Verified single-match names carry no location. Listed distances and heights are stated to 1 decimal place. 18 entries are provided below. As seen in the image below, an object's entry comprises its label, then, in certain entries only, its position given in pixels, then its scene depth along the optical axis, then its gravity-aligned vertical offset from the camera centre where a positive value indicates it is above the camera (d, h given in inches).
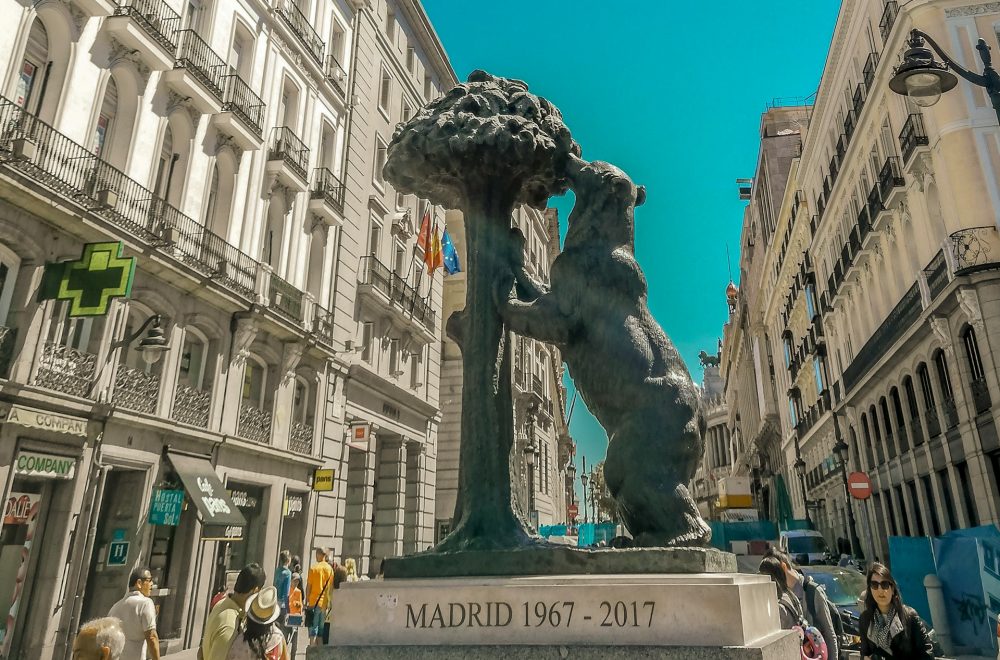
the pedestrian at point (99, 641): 156.3 -18.9
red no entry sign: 807.1 +78.6
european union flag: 968.3 +398.5
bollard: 452.1 -30.4
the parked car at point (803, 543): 1037.2 +19.2
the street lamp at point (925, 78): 389.7 +265.6
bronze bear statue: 158.4 +45.8
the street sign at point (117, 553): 533.0 +1.2
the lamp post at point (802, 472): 1707.3 +201.9
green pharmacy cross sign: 478.0 +183.0
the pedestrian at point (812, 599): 240.4 -14.9
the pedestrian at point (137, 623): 277.4 -26.2
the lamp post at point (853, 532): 1279.5 +45.1
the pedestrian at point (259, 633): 193.9 -21.2
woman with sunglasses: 180.2 -17.7
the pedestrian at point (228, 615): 197.9 -16.7
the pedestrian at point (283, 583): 529.7 -20.4
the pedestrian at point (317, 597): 486.6 -28.7
